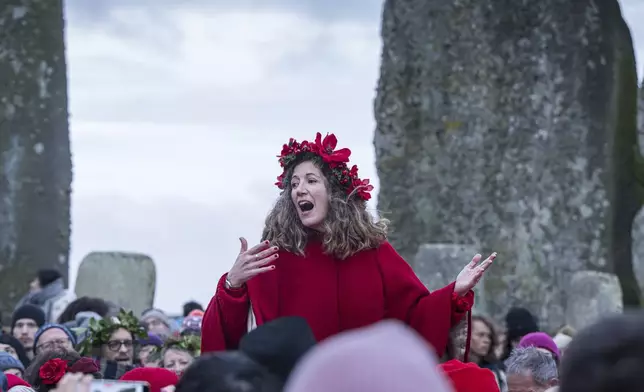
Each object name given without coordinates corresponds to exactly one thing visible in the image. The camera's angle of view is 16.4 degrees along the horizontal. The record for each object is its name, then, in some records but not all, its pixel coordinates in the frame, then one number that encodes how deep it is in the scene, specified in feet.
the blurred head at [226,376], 12.74
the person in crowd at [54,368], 27.59
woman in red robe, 25.06
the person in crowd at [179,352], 35.70
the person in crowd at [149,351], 38.49
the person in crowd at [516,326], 44.35
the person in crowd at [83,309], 44.55
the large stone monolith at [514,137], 65.31
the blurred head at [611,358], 10.72
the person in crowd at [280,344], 14.01
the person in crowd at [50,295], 52.08
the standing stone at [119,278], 58.53
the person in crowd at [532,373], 27.83
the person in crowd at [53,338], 36.27
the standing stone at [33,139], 66.66
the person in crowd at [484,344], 37.32
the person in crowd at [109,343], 37.36
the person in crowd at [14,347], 37.29
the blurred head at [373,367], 10.10
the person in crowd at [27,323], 44.47
